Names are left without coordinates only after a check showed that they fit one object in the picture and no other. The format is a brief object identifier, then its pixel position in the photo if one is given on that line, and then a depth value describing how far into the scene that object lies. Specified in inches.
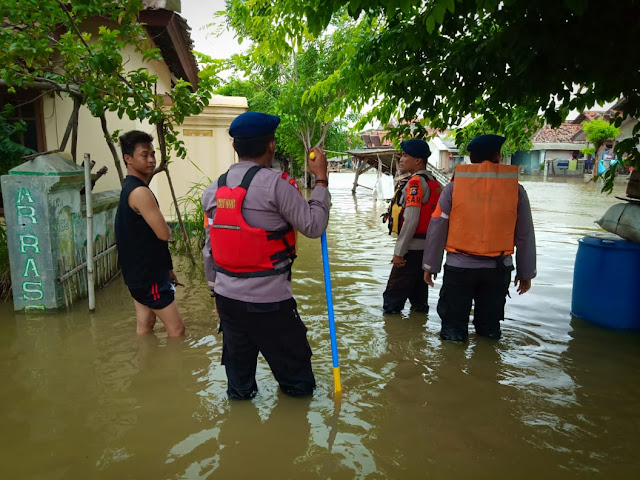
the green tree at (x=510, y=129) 251.8
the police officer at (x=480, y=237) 152.7
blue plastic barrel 172.4
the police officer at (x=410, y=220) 181.3
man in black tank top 146.9
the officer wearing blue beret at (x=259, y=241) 106.0
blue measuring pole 127.6
